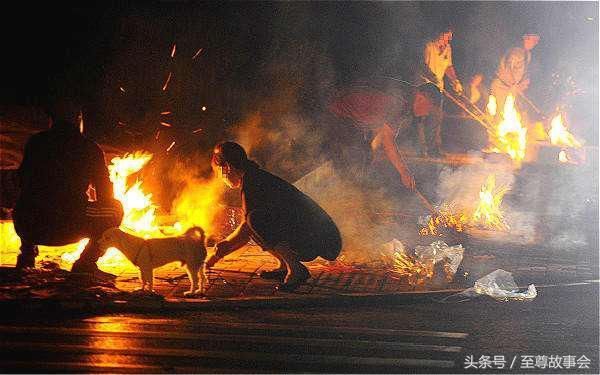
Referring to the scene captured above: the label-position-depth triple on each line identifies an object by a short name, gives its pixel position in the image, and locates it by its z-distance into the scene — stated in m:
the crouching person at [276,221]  9.76
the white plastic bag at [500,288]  9.82
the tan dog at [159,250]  8.84
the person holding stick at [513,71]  14.82
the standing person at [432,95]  13.39
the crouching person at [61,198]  9.62
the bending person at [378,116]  12.63
